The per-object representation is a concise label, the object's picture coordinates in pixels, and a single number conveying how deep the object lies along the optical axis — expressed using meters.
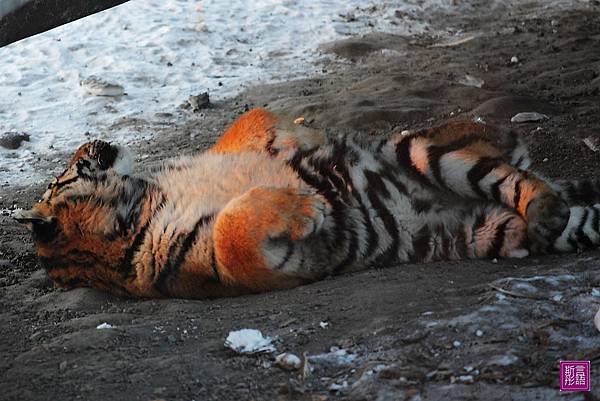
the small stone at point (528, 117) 12.16
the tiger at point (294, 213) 7.64
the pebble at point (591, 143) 10.89
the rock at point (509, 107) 12.56
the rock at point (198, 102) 15.02
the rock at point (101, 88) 15.51
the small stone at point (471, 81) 14.50
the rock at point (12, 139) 13.88
